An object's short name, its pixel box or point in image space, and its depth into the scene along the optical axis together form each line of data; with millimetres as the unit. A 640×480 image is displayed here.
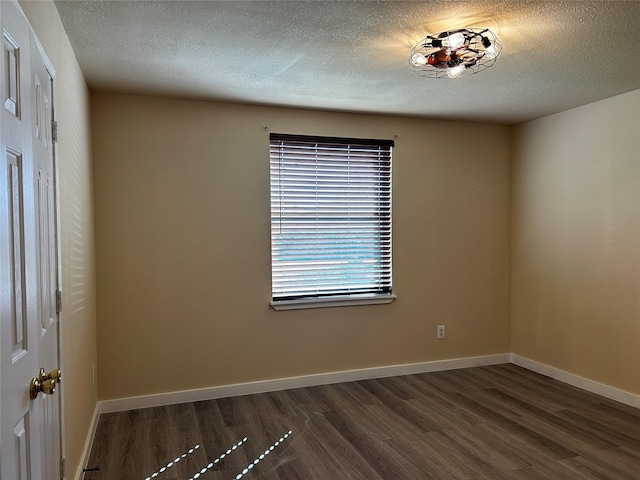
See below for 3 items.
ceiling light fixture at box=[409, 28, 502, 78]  2379
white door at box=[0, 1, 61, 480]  1150
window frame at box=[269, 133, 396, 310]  3895
